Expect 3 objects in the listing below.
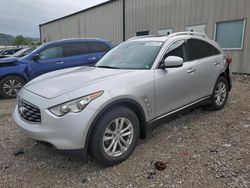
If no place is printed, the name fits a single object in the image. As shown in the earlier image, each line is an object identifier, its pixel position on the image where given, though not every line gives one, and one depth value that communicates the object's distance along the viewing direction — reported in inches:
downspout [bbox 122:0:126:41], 589.4
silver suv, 99.1
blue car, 267.4
